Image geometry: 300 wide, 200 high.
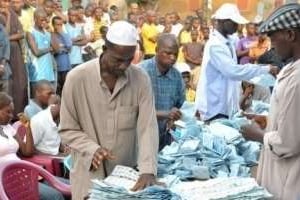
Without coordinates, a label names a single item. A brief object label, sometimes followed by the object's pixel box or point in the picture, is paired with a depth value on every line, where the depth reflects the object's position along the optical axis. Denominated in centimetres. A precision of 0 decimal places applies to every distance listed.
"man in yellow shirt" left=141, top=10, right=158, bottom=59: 1219
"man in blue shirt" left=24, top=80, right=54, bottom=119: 656
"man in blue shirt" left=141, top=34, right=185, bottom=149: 474
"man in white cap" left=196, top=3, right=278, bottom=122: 560
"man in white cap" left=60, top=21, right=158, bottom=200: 341
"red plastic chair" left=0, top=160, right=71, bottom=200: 470
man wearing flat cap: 297
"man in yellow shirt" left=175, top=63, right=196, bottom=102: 914
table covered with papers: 306
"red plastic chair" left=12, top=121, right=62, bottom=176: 577
